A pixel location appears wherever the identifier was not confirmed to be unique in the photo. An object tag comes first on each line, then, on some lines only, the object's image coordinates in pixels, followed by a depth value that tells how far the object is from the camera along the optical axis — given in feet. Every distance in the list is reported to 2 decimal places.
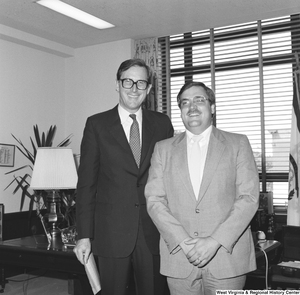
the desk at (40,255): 10.46
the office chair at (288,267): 9.77
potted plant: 18.33
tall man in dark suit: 7.16
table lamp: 12.27
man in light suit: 6.25
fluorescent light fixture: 15.87
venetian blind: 18.26
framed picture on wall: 18.34
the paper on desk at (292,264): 10.09
